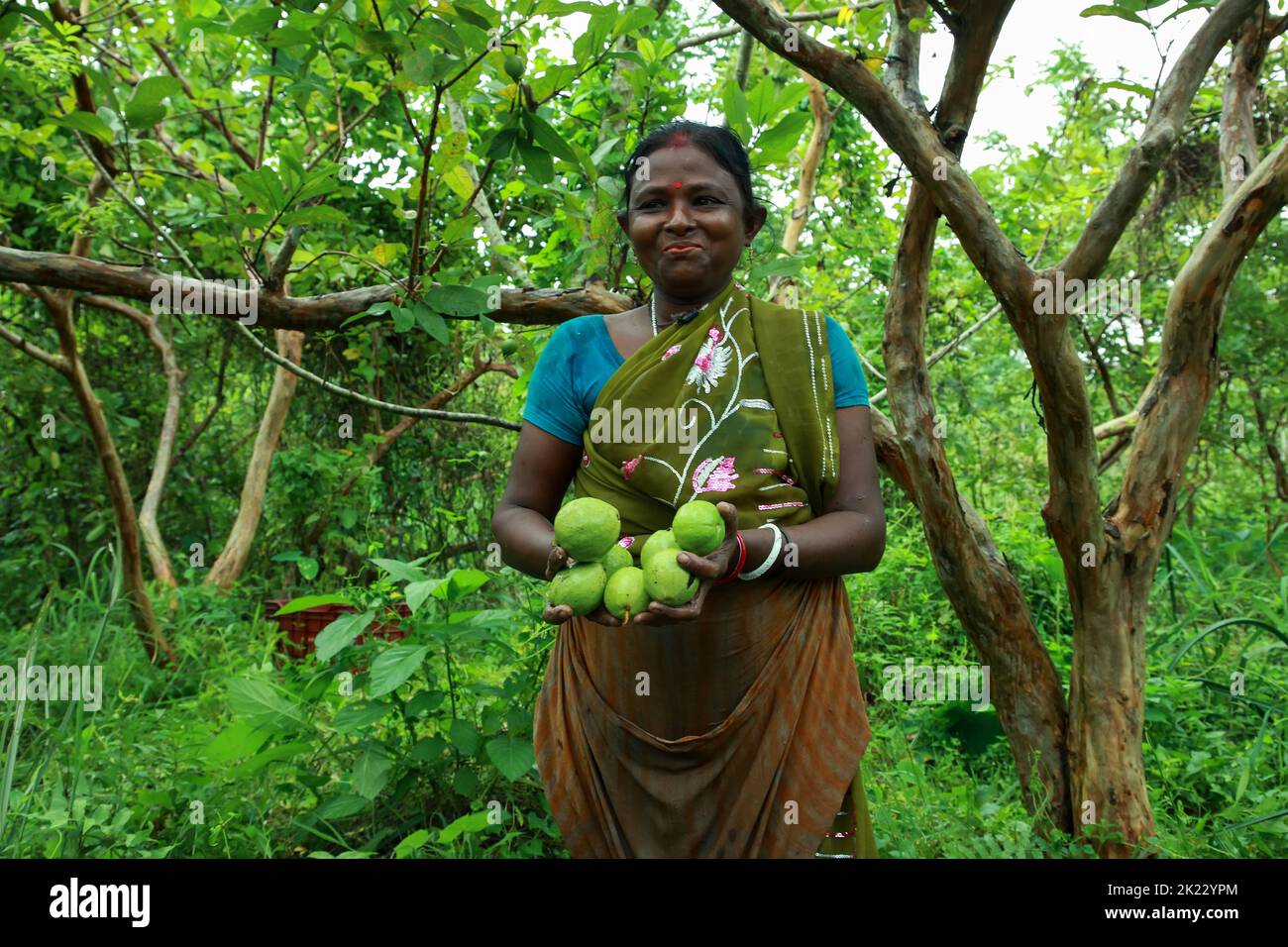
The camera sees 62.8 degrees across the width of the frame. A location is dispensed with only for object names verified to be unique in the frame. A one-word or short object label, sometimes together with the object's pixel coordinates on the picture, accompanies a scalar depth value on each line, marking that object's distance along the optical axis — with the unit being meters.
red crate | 5.30
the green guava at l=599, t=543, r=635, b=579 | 1.67
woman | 1.80
